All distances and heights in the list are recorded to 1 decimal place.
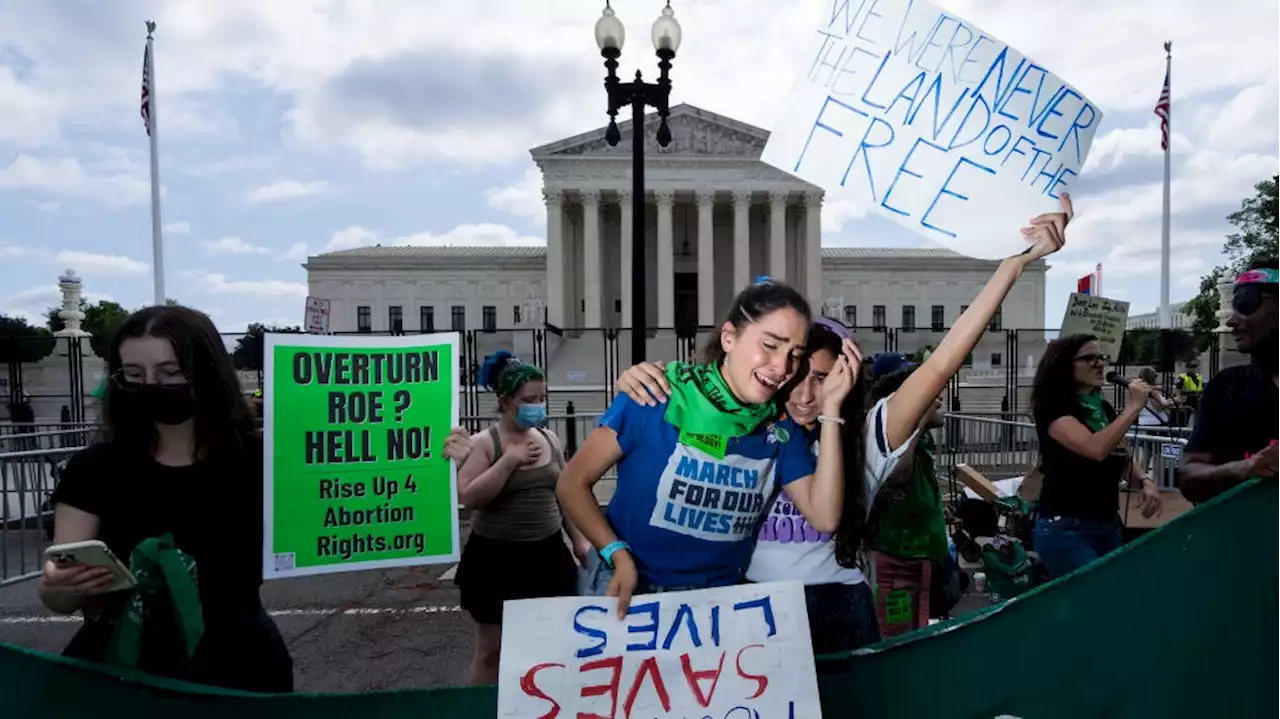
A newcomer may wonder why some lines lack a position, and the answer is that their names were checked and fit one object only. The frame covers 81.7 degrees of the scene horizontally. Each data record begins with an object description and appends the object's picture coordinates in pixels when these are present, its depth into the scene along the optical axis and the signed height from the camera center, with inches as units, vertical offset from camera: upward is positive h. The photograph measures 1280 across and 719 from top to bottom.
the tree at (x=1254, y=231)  1667.1 +263.7
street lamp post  373.4 +141.4
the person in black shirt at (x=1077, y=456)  131.1 -20.0
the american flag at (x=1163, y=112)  891.4 +284.1
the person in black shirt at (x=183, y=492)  72.3 -14.6
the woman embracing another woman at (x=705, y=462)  68.7 -10.7
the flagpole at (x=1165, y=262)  982.4 +113.5
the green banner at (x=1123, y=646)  67.2 -27.8
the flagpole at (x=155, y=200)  752.3 +160.4
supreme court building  1957.4 +253.0
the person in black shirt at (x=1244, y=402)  101.0 -8.0
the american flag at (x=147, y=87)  743.1 +269.6
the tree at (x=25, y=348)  595.8 +3.6
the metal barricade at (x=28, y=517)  244.5 -69.6
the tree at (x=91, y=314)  2252.7 +126.3
